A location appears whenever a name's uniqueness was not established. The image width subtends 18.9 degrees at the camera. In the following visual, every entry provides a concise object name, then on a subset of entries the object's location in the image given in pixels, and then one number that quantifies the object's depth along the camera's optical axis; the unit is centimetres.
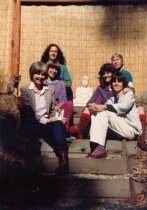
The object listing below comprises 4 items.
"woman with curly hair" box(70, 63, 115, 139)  561
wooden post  844
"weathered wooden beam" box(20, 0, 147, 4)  862
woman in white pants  502
